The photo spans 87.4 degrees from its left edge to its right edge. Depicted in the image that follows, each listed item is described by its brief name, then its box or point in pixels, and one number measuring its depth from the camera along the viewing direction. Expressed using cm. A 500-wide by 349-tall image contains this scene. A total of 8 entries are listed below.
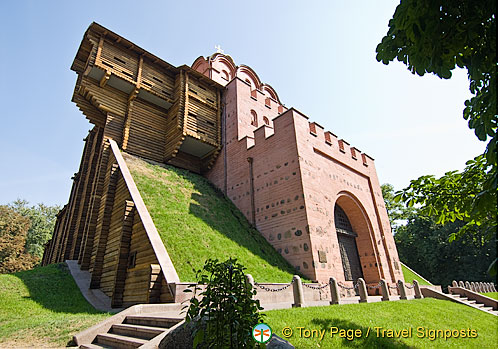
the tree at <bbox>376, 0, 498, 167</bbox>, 243
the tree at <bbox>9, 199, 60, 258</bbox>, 3112
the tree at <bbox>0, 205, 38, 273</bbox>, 2503
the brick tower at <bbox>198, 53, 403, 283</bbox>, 1132
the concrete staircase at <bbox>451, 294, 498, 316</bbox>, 1092
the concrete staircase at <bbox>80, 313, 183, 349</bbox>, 506
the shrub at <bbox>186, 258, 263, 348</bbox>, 244
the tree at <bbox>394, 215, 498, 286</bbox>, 2375
